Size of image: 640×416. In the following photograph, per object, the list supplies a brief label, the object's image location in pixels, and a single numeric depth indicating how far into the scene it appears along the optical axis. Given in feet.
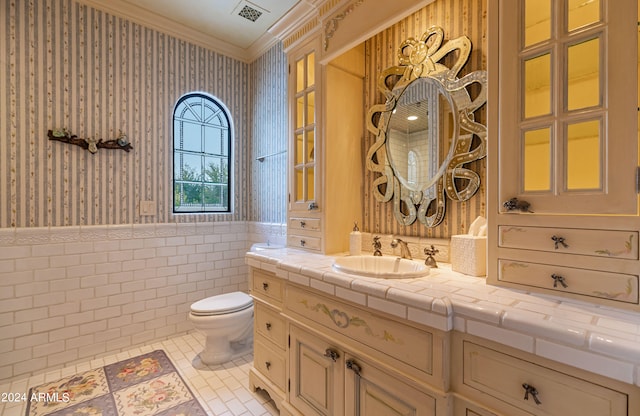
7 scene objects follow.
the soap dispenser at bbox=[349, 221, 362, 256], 6.01
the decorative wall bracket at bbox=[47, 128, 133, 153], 7.14
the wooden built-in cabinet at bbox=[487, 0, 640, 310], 2.87
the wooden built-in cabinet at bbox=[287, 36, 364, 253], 6.20
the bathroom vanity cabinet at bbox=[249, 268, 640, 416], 2.46
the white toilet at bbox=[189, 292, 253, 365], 7.04
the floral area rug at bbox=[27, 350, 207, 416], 5.72
